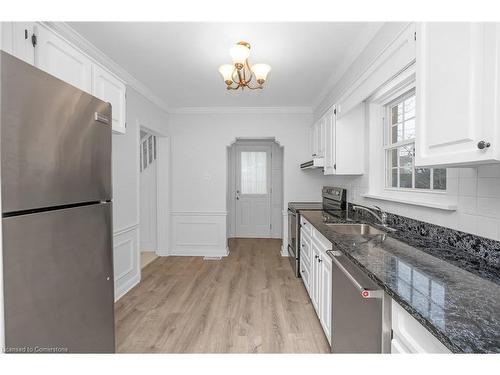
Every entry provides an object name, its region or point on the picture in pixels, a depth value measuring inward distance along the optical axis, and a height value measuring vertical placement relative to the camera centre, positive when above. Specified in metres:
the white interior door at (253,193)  5.75 -0.22
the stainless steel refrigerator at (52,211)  0.75 -0.10
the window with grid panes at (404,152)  1.81 +0.28
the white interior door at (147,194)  4.47 -0.18
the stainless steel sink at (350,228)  2.15 -0.40
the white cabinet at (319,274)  1.84 -0.79
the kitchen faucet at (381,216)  2.04 -0.27
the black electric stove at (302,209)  3.12 -0.33
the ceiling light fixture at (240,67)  1.99 +1.04
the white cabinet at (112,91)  1.62 +0.64
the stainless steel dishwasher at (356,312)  0.97 -0.60
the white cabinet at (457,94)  0.82 +0.34
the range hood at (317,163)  3.23 +0.27
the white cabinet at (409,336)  0.71 -0.48
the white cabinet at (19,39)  1.22 +0.73
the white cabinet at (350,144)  2.70 +0.43
